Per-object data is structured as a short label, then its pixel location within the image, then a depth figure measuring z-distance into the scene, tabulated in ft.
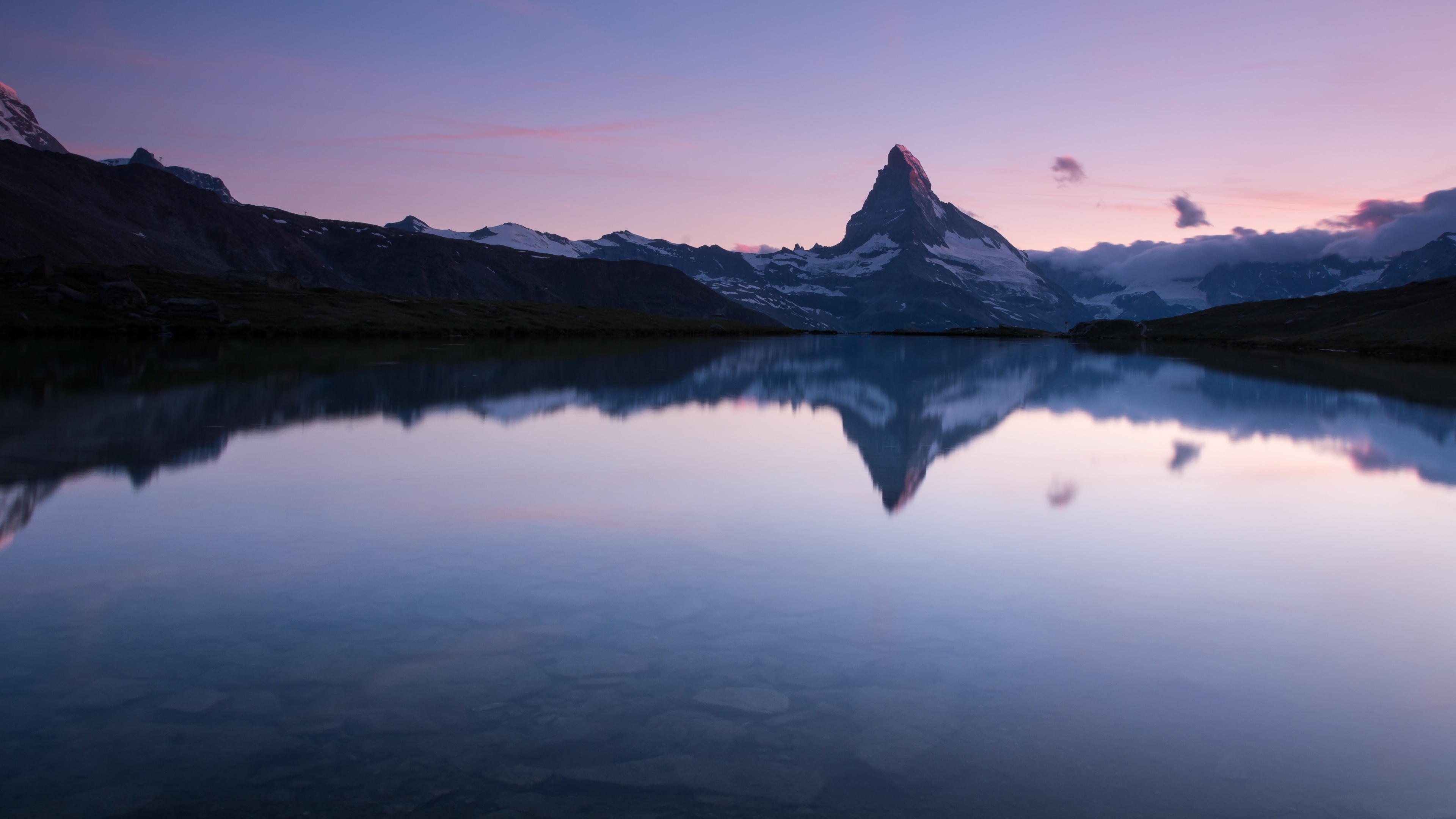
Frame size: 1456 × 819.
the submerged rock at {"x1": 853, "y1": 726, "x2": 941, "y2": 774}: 27.63
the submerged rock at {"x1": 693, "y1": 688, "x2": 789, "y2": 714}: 31.27
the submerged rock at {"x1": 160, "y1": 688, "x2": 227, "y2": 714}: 30.25
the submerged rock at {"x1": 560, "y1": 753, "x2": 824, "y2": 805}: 25.89
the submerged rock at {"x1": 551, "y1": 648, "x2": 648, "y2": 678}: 34.06
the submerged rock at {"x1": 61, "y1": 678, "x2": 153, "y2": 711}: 30.25
